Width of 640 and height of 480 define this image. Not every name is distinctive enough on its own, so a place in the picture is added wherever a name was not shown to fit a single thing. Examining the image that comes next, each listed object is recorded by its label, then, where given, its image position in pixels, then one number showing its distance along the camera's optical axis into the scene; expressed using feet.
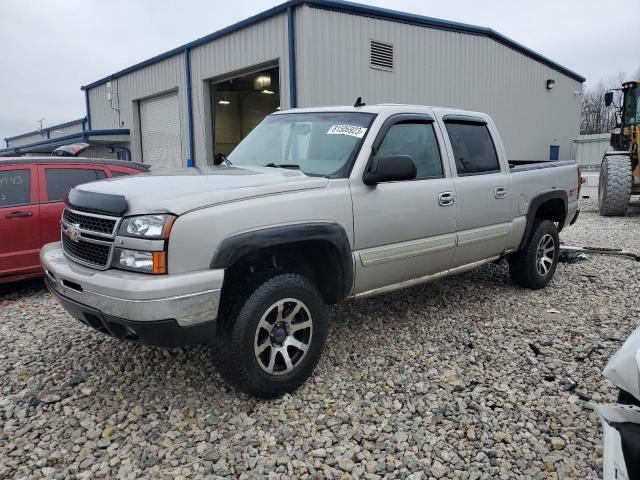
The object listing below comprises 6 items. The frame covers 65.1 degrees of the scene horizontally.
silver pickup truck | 8.99
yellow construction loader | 36.78
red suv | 17.85
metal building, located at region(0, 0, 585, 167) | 37.50
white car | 5.99
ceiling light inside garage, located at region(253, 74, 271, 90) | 55.18
